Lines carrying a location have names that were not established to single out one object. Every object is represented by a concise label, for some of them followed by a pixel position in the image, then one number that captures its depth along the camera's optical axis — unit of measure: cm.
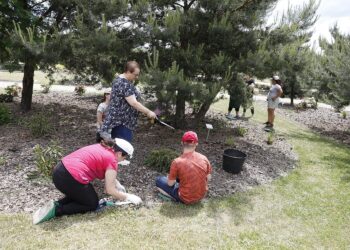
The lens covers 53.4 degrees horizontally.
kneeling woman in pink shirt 425
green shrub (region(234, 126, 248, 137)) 893
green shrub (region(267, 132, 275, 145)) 866
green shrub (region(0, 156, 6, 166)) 591
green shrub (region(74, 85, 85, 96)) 1441
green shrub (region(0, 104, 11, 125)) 859
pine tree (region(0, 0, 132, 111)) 688
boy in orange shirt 482
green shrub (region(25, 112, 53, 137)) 748
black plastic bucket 612
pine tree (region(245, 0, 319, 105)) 742
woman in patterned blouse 529
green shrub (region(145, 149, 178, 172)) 595
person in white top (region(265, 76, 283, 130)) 1059
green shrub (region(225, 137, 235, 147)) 782
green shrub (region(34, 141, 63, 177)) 542
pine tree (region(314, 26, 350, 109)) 1072
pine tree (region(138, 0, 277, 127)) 646
